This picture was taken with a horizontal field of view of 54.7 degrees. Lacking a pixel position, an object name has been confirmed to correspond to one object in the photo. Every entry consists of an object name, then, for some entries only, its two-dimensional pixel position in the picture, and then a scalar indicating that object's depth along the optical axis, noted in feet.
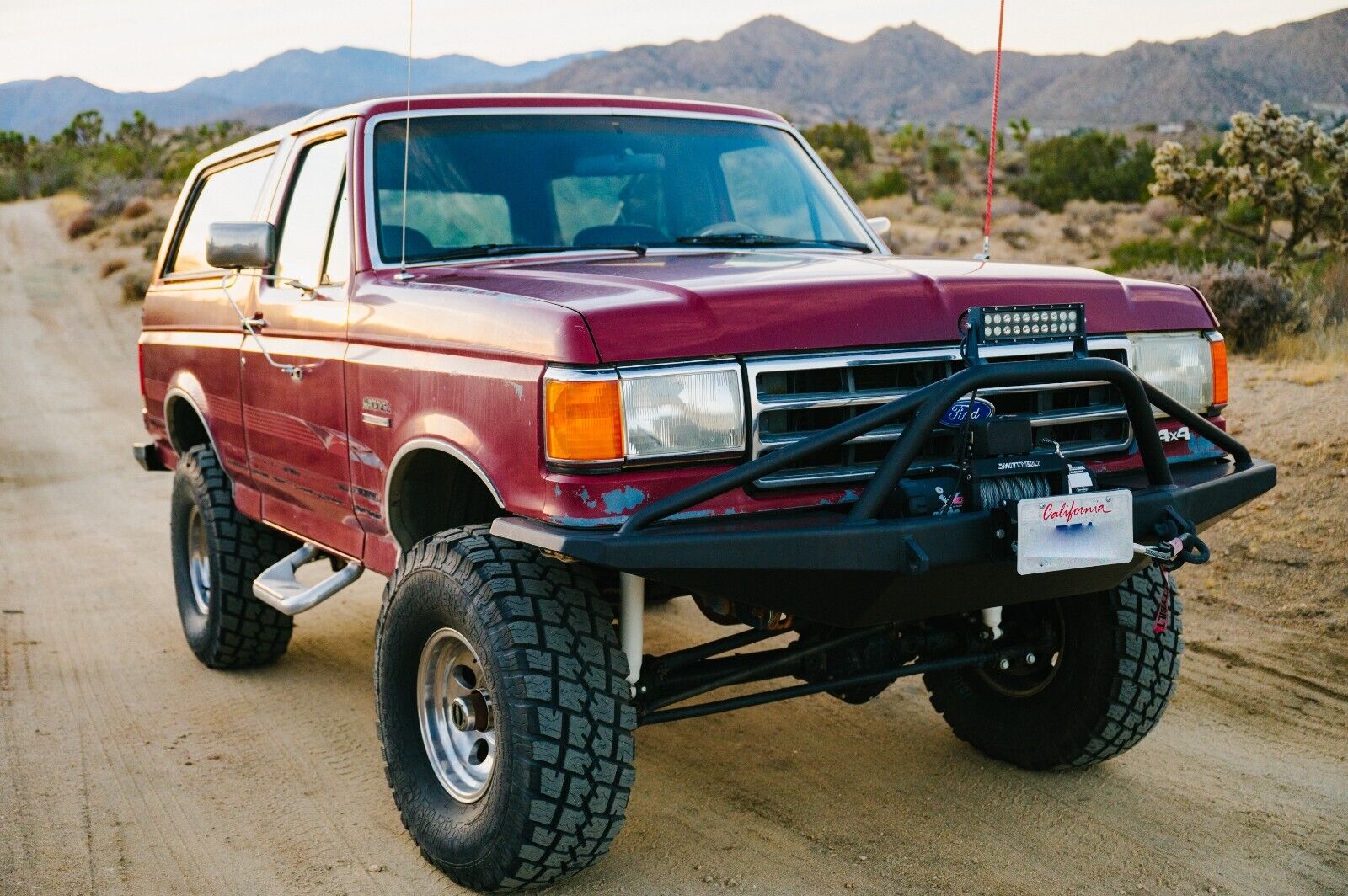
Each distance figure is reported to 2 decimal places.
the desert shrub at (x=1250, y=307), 33.50
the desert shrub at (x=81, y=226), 97.19
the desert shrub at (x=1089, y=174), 88.58
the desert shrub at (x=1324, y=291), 35.06
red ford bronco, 9.62
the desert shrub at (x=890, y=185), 101.09
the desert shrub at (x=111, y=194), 101.55
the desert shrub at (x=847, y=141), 118.73
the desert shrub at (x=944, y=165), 107.04
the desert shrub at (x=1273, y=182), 43.75
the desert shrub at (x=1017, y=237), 68.85
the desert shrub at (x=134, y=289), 73.77
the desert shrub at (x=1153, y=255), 46.19
